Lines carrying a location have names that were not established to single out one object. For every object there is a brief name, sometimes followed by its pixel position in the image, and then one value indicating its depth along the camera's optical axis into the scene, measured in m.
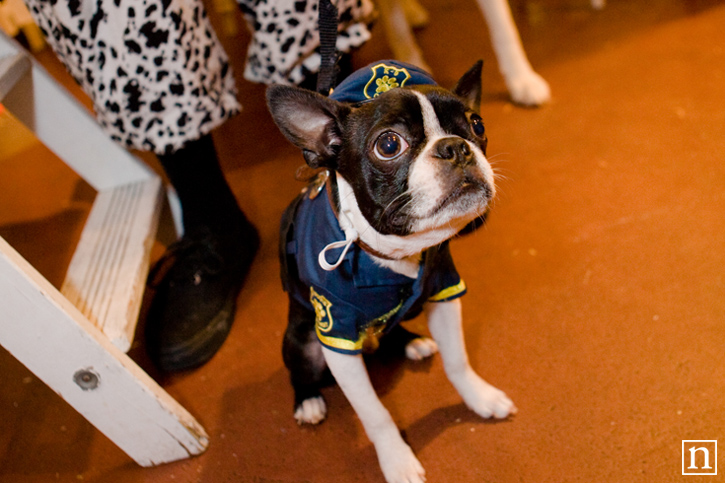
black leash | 0.88
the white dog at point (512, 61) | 1.88
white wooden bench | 0.90
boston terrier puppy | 0.73
